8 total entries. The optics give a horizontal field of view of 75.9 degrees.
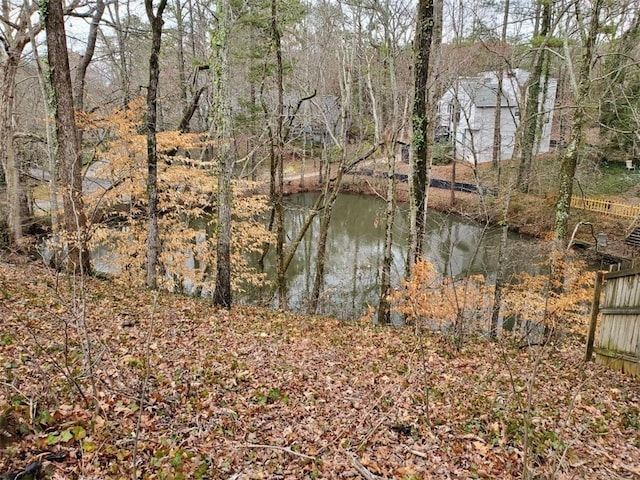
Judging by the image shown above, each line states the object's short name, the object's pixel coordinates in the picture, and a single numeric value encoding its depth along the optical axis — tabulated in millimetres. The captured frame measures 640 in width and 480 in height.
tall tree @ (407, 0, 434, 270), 7773
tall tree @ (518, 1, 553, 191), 17500
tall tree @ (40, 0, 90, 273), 7270
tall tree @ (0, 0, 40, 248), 11195
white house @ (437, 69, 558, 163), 29578
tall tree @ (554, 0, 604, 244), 9209
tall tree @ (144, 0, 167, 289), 8258
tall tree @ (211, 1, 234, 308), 6719
